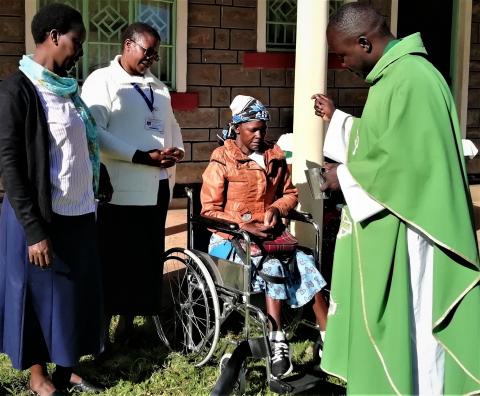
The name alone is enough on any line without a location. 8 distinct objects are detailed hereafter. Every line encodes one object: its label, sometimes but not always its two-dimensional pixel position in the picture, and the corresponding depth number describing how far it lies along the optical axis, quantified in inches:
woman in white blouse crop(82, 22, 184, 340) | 160.6
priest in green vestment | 111.3
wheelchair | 148.3
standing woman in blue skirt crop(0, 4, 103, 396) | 132.0
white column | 197.8
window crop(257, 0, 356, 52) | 308.8
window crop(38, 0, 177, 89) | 280.7
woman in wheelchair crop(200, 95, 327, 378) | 166.4
